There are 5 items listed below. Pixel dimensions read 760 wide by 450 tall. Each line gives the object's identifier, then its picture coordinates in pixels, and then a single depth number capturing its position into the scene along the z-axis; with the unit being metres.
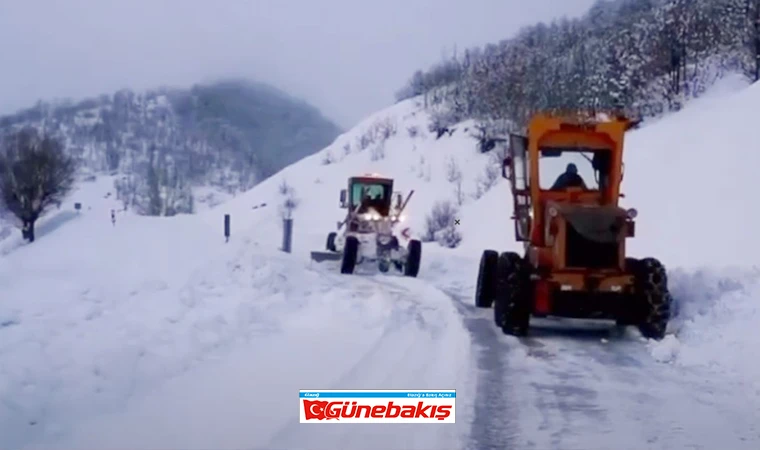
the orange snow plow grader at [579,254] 10.39
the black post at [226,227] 22.31
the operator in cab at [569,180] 11.81
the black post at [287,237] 27.78
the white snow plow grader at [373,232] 20.45
